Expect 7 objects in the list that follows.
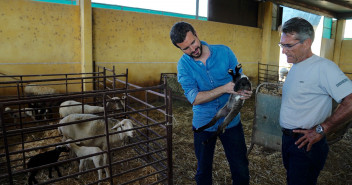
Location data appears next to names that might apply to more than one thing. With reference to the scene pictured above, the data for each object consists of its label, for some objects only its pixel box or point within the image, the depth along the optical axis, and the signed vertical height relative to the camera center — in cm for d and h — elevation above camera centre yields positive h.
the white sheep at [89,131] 371 -116
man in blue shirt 212 -32
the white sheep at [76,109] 494 -108
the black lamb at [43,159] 312 -136
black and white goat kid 183 -37
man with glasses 169 -30
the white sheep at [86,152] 330 -132
